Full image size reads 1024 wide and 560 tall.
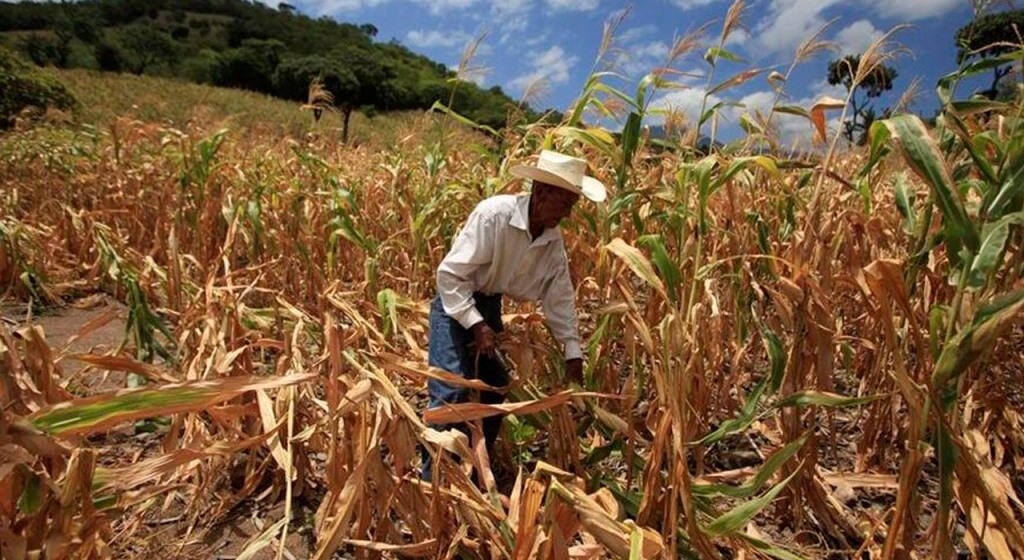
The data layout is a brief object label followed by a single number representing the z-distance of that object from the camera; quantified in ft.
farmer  5.99
